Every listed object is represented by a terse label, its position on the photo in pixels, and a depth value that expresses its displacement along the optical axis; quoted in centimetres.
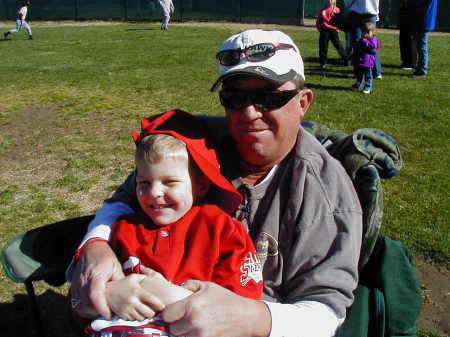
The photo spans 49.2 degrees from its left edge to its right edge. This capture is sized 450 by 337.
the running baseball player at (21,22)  1970
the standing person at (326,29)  1136
